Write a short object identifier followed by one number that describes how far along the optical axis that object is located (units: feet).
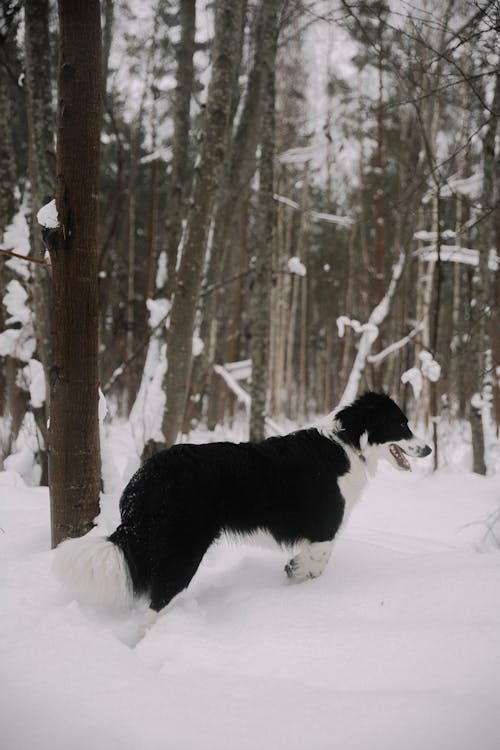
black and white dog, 7.57
